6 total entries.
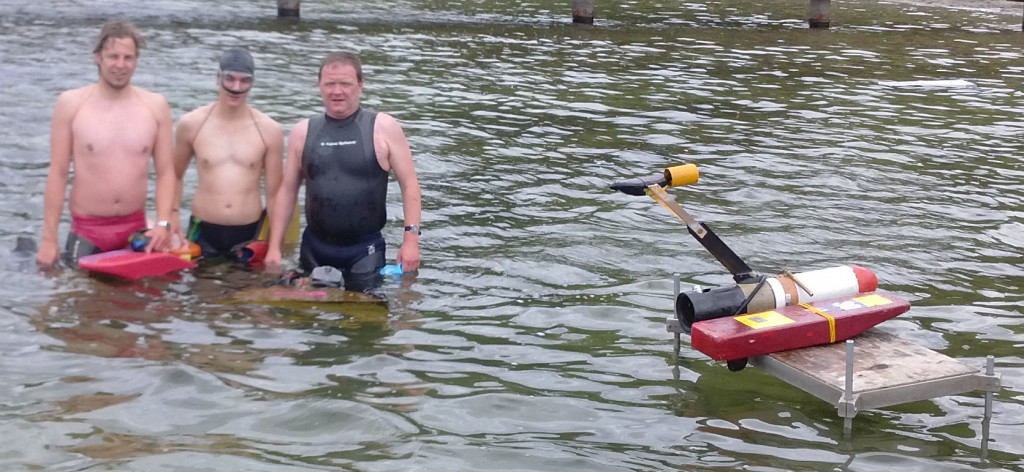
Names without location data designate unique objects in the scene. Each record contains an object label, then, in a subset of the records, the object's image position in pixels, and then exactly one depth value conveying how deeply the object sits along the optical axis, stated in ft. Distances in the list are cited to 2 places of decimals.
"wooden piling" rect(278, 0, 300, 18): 79.10
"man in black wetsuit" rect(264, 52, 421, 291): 27.12
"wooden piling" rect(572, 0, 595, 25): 81.97
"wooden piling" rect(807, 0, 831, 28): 82.23
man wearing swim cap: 28.04
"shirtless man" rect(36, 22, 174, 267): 26.58
